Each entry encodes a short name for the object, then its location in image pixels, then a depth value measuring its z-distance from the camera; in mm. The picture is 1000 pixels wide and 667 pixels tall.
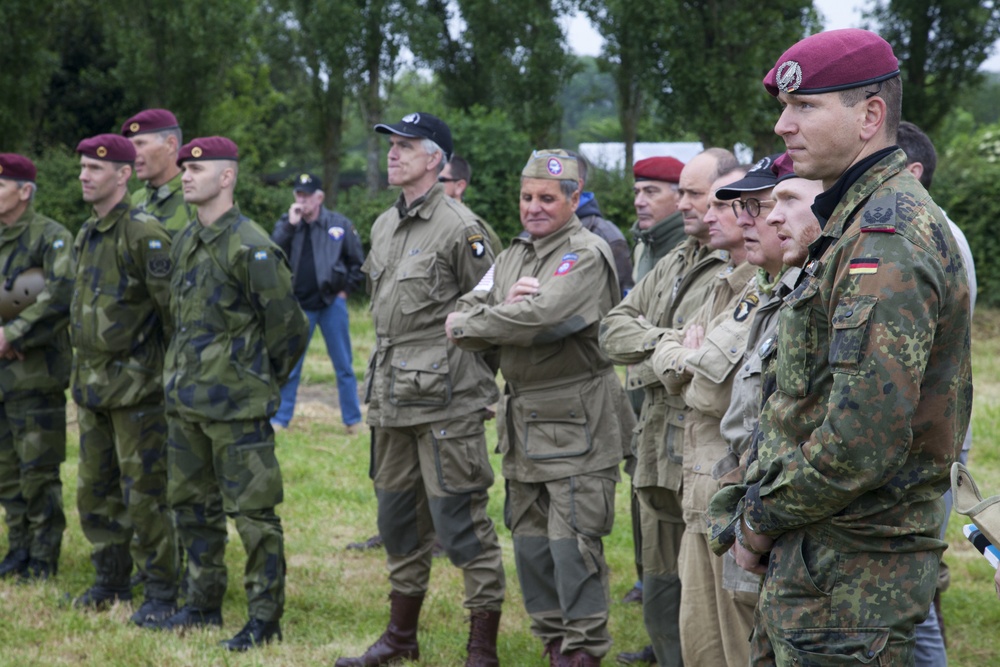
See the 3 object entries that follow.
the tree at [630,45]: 19984
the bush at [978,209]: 17422
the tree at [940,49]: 20531
